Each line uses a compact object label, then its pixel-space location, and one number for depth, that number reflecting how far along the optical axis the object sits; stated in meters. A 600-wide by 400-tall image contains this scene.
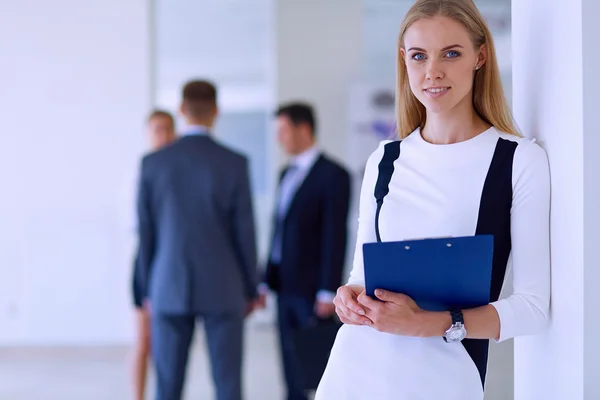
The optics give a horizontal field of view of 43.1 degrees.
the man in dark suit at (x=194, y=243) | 3.68
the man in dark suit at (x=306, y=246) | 3.98
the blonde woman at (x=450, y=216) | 1.45
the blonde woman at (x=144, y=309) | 4.17
